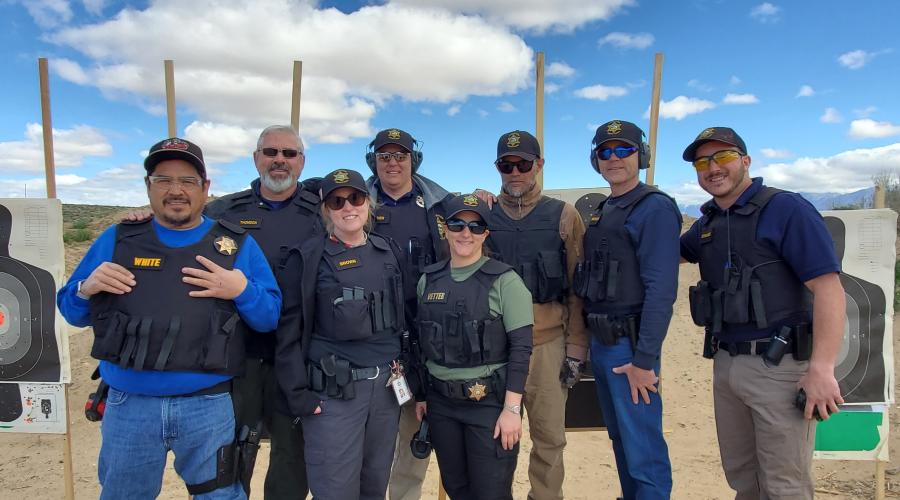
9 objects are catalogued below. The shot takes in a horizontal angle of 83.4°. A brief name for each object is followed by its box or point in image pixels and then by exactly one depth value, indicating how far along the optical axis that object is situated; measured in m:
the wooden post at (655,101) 4.97
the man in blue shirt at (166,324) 2.61
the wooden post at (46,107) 4.52
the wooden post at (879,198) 5.16
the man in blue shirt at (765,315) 2.83
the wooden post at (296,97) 4.87
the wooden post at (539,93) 5.05
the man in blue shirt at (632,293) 3.15
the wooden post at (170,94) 4.57
